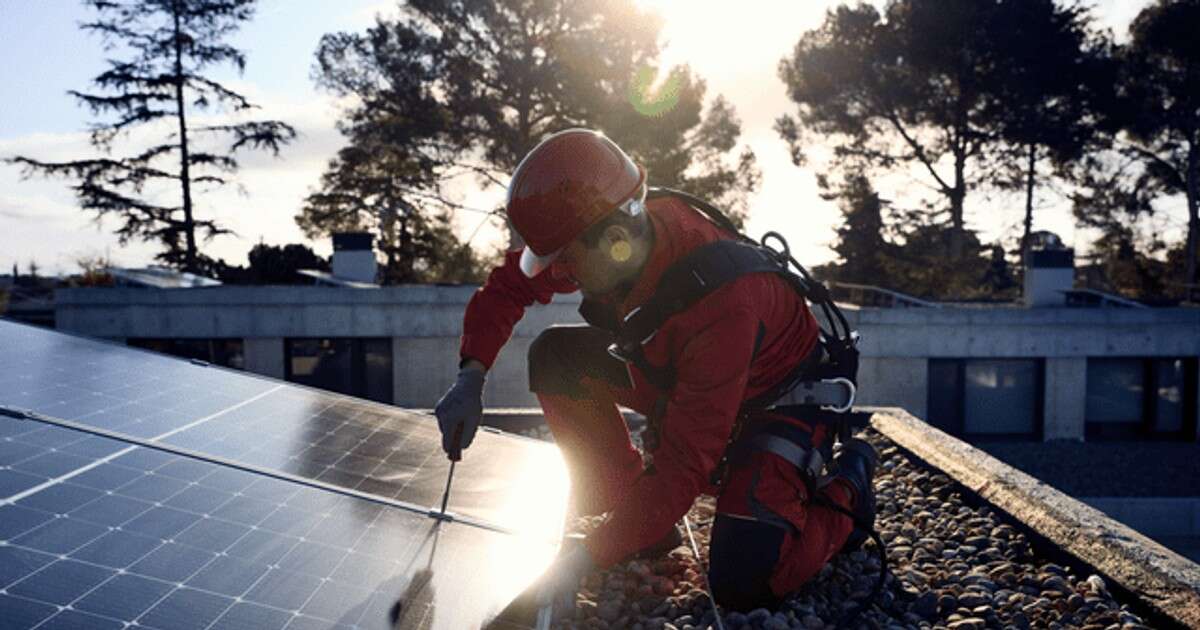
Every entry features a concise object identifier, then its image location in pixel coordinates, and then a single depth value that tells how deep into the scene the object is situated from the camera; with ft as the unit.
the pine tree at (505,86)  70.59
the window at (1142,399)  53.06
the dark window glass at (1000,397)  51.26
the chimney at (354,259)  58.39
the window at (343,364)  49.32
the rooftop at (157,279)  50.52
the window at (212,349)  49.52
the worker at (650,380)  8.75
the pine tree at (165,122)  83.87
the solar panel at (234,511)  7.00
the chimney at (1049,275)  56.59
